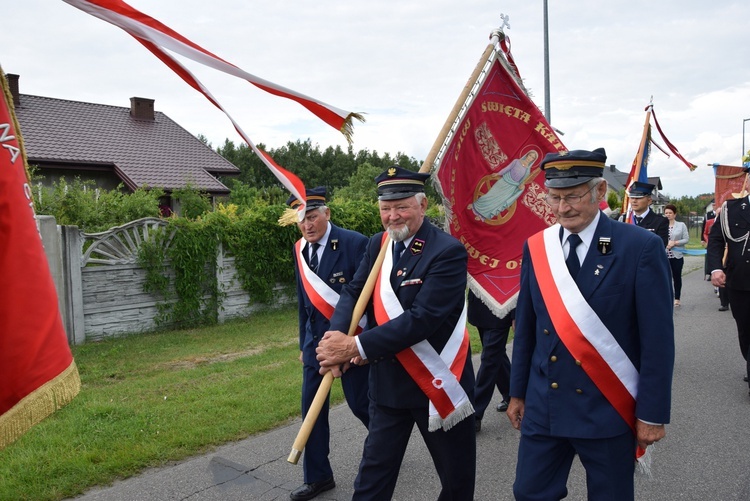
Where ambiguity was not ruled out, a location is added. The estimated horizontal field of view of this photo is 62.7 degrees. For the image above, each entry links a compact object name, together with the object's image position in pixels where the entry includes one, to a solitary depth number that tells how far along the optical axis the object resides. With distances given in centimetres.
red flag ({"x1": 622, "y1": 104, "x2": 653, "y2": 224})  866
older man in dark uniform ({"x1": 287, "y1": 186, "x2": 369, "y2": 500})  404
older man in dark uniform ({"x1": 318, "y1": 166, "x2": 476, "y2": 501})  304
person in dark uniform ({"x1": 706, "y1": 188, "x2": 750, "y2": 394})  599
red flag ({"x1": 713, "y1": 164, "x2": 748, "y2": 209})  1045
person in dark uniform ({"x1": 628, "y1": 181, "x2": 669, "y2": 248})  754
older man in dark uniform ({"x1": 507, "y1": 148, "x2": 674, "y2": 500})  260
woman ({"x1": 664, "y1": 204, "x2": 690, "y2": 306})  984
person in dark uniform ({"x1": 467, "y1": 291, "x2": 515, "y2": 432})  508
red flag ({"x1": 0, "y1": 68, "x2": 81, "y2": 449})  187
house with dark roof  2189
